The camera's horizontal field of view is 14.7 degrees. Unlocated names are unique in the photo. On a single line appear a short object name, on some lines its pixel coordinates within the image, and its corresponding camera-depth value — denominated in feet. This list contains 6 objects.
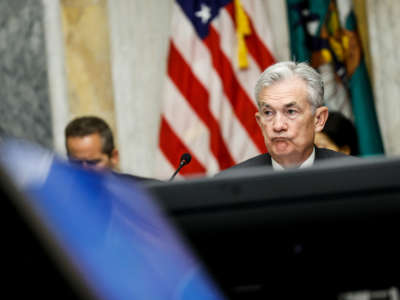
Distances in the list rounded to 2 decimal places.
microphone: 14.07
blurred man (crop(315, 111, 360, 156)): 21.30
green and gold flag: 28.54
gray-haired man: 16.59
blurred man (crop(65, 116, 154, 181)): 23.00
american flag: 29.64
